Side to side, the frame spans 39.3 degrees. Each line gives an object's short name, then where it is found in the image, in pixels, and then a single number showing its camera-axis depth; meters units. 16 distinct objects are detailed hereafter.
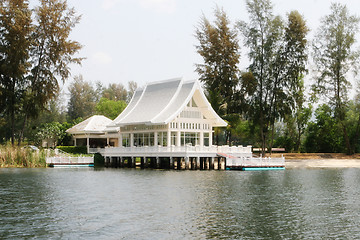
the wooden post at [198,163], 50.13
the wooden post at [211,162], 51.25
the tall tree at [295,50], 60.38
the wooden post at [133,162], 55.88
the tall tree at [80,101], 105.69
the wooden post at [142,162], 54.45
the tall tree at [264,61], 60.69
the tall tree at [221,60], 62.78
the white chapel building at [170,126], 50.71
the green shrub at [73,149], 62.42
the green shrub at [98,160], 58.25
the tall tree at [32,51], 55.03
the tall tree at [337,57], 60.72
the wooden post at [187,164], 49.33
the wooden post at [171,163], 50.35
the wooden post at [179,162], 50.36
